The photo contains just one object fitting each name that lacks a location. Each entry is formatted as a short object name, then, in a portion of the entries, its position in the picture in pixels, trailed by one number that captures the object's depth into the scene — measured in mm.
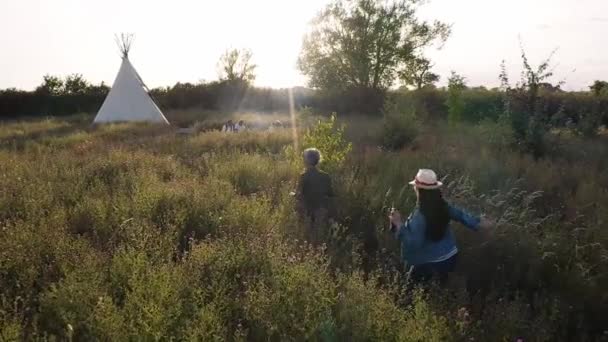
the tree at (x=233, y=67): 38969
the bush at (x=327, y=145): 7473
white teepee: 21547
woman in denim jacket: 4160
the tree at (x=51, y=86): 32159
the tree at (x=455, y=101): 19125
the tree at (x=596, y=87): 26500
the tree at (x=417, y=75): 33969
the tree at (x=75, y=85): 33094
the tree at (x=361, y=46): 32219
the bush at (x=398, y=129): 12078
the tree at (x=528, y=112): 10445
